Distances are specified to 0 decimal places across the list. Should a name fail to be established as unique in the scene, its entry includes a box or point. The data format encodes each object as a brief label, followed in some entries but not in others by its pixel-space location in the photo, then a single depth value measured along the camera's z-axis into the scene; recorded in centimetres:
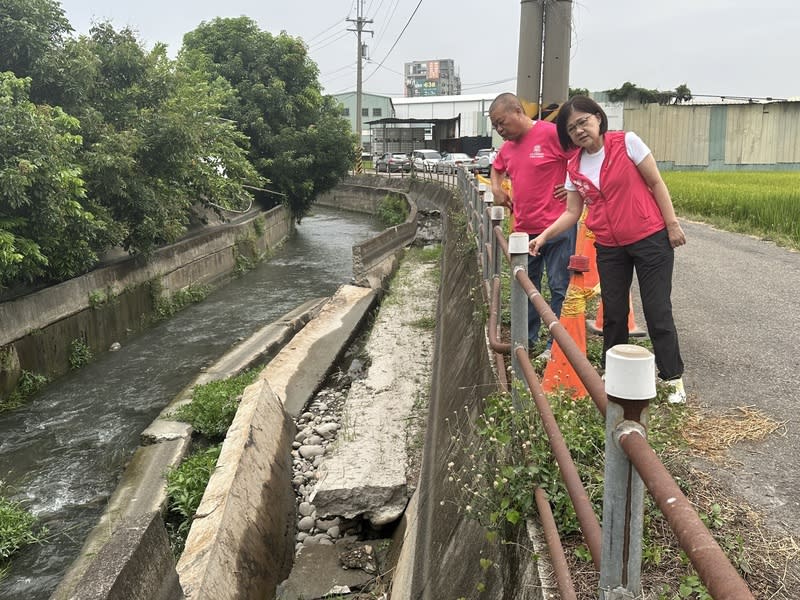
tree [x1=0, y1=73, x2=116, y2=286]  863
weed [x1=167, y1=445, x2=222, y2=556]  580
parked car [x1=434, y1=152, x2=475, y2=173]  3172
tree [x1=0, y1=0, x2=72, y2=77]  1089
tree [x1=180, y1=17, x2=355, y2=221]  2447
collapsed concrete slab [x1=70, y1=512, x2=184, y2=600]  296
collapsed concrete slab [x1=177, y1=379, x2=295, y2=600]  434
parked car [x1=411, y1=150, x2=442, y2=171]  3647
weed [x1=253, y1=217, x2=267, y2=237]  2117
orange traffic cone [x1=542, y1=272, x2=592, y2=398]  379
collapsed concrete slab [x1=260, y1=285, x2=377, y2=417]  819
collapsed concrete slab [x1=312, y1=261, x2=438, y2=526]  539
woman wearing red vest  353
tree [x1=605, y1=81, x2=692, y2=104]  2916
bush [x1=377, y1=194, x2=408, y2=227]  2717
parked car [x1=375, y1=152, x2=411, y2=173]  3897
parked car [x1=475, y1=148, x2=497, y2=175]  3222
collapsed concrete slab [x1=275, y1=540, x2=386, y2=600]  477
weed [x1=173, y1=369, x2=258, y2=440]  746
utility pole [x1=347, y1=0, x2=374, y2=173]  3850
